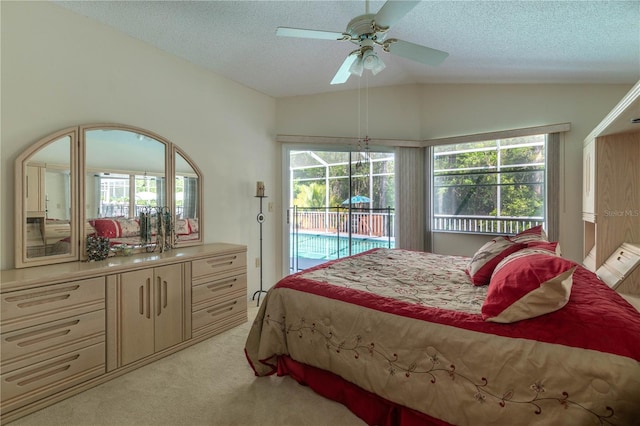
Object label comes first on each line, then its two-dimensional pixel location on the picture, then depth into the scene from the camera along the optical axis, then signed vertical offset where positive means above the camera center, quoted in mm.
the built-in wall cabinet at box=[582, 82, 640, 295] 2410 +119
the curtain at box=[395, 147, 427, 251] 3953 +142
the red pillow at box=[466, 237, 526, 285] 1836 -330
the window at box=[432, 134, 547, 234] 3426 +307
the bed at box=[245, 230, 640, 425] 1059 -606
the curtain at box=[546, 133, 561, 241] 3207 +271
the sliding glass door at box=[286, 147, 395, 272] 4062 +199
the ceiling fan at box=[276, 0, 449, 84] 1627 +1107
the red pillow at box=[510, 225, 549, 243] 2066 -204
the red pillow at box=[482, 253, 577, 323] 1208 -357
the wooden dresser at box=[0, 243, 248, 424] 1582 -727
